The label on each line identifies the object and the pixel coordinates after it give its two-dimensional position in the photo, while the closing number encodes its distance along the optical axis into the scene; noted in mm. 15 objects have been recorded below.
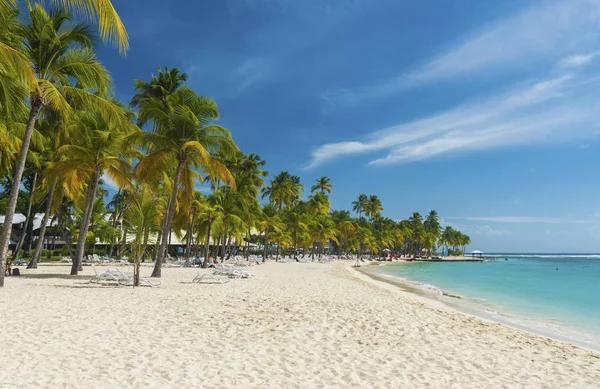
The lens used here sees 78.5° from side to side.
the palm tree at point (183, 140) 17734
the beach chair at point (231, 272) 18641
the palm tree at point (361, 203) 89000
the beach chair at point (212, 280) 15961
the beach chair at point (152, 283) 13805
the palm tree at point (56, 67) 11875
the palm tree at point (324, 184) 71625
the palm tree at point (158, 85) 28273
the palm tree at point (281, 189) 59094
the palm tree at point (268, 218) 42750
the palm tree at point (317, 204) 64000
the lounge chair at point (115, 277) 13891
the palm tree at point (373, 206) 88125
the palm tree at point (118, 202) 46856
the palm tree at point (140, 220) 13727
